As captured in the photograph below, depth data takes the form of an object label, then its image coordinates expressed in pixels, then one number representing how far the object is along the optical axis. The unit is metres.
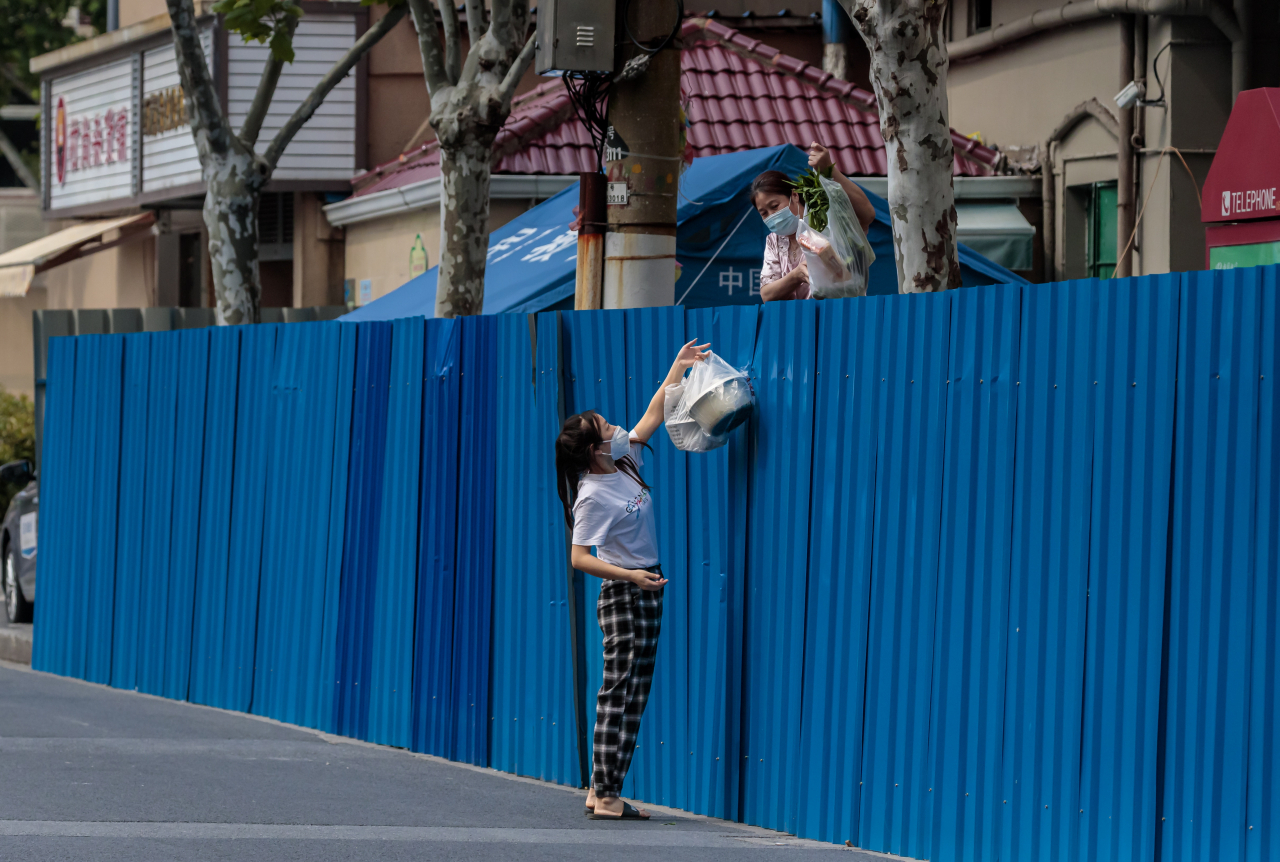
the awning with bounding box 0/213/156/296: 47.87
